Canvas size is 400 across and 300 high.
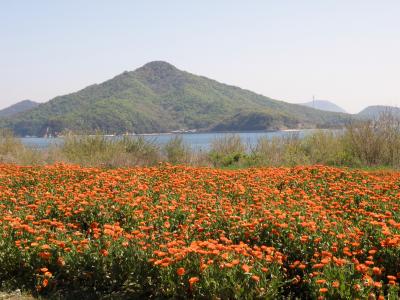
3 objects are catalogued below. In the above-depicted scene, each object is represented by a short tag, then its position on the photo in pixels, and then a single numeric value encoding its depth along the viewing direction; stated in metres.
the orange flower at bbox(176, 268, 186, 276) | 5.00
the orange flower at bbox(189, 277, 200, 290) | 4.83
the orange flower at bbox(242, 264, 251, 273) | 4.82
